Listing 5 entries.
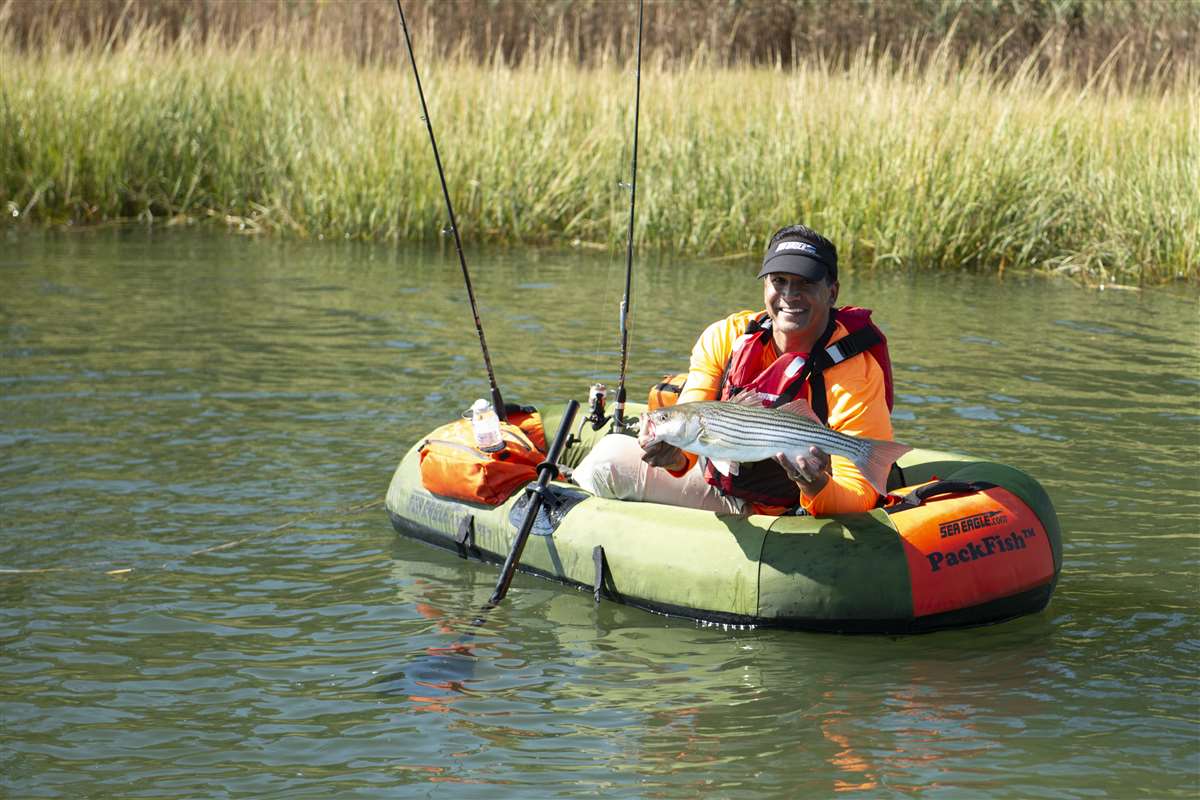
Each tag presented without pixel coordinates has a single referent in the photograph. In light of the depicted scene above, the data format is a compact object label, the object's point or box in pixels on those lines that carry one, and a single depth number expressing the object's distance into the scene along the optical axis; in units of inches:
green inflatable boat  475.3
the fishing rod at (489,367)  604.9
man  469.6
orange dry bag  566.5
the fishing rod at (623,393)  582.6
